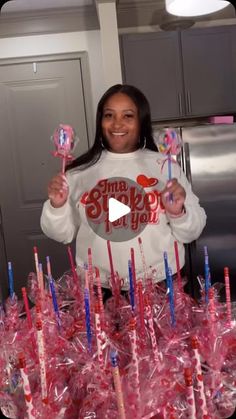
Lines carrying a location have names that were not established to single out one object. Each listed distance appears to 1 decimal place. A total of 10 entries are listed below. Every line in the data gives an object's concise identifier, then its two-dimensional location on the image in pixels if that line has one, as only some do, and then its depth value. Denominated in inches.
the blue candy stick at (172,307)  27.5
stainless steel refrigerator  69.6
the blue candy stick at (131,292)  29.3
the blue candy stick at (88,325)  24.5
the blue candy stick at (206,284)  28.1
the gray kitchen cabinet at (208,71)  59.1
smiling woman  33.1
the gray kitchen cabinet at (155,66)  57.3
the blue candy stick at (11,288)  29.3
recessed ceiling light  43.0
